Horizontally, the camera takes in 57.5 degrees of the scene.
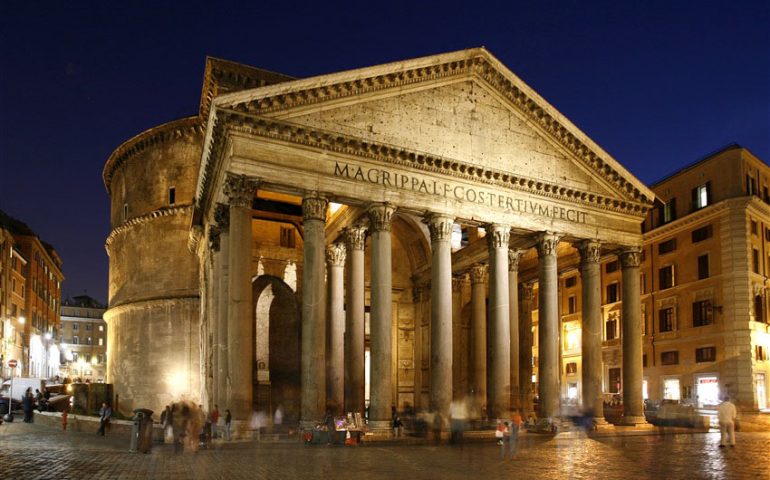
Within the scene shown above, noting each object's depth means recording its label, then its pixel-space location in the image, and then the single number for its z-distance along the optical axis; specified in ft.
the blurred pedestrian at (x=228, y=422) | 61.97
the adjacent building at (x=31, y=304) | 173.88
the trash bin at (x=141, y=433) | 55.36
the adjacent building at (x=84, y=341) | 326.03
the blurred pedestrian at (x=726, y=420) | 61.87
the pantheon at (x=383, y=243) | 66.59
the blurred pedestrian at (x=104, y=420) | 70.74
